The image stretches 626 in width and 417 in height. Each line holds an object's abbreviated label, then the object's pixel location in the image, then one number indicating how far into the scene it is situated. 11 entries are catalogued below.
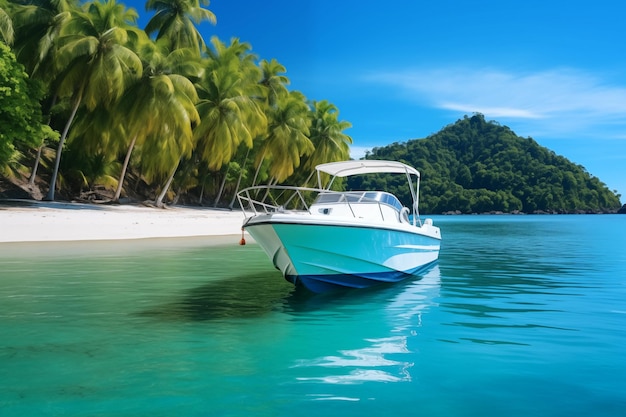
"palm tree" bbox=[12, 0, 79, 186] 30.73
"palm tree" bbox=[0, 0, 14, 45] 28.62
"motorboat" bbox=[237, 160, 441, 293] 9.33
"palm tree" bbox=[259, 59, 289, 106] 53.59
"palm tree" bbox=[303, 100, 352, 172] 58.94
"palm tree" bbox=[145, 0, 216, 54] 44.84
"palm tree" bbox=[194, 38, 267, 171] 37.50
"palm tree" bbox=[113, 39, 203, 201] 30.55
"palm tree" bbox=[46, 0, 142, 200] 28.58
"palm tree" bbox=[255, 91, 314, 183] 47.53
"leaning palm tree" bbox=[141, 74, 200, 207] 30.67
